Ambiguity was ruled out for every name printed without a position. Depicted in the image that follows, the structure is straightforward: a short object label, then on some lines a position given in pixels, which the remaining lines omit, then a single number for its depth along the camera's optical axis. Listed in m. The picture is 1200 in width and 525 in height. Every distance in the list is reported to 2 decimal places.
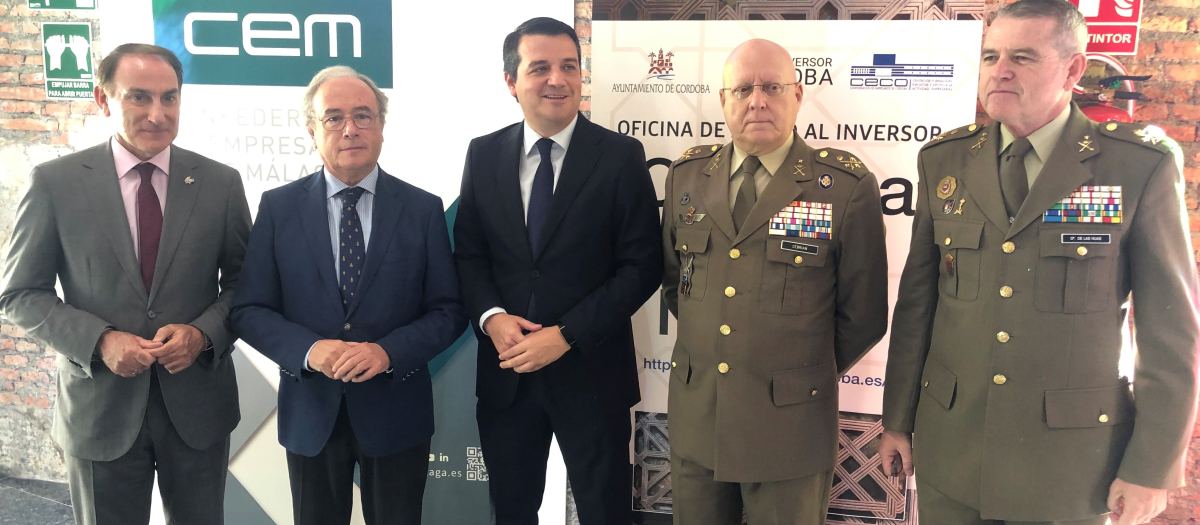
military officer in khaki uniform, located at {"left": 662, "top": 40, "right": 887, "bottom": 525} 1.97
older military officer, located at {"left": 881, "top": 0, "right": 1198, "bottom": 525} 1.61
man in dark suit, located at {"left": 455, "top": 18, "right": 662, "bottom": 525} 2.22
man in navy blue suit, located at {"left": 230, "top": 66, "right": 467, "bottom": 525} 2.13
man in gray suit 2.13
